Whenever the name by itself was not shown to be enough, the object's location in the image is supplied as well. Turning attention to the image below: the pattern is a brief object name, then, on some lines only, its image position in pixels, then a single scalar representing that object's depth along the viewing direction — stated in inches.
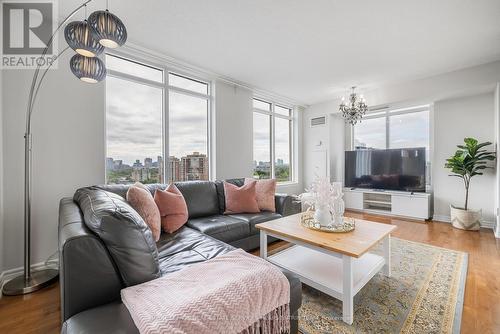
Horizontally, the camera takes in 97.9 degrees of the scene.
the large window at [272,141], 191.8
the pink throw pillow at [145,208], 75.7
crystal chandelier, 157.6
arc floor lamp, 57.5
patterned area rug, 58.1
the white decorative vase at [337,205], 80.7
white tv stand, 164.7
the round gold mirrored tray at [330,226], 77.6
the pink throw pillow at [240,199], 117.3
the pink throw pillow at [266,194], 122.0
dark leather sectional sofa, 36.5
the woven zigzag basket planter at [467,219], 137.9
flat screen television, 167.3
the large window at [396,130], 176.9
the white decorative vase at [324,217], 81.5
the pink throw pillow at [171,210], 89.1
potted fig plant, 138.3
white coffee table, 60.2
